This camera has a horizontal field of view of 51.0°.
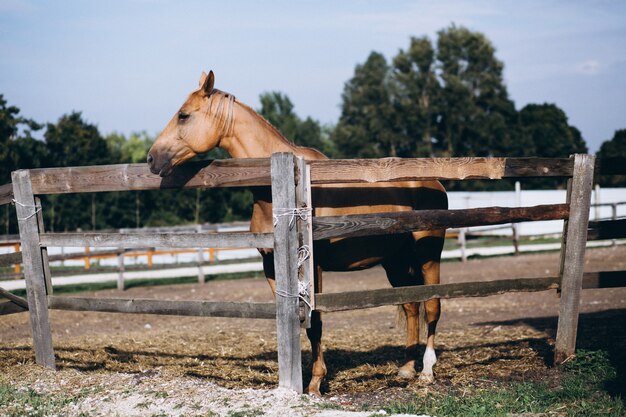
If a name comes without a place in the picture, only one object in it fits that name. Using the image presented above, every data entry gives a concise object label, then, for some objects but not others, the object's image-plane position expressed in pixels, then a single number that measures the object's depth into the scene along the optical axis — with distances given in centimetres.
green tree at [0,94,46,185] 2256
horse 549
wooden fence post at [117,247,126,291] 1606
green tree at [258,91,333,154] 5631
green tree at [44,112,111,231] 2784
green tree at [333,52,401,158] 5359
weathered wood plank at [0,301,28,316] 650
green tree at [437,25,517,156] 5081
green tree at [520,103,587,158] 5384
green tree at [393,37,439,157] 5231
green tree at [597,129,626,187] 4566
